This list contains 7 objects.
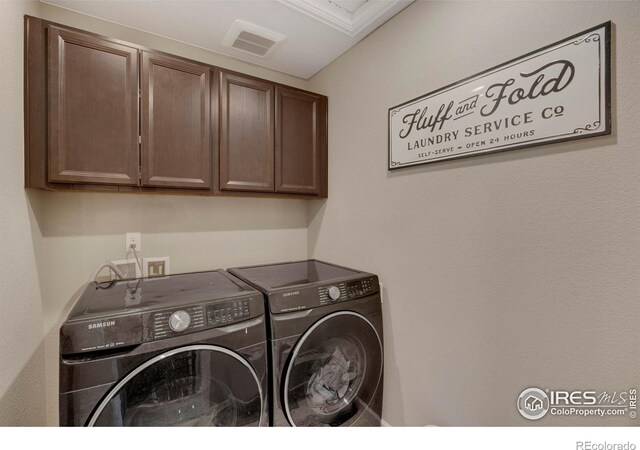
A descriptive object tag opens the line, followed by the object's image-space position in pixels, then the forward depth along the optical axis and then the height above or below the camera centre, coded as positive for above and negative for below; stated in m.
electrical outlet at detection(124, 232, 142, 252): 1.57 -0.08
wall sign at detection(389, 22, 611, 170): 0.85 +0.46
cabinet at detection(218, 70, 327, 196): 1.59 +0.58
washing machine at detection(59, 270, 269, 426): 0.86 -0.47
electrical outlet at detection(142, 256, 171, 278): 1.61 -0.24
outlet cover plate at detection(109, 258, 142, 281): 1.53 -0.24
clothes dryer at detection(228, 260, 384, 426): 1.20 -0.59
